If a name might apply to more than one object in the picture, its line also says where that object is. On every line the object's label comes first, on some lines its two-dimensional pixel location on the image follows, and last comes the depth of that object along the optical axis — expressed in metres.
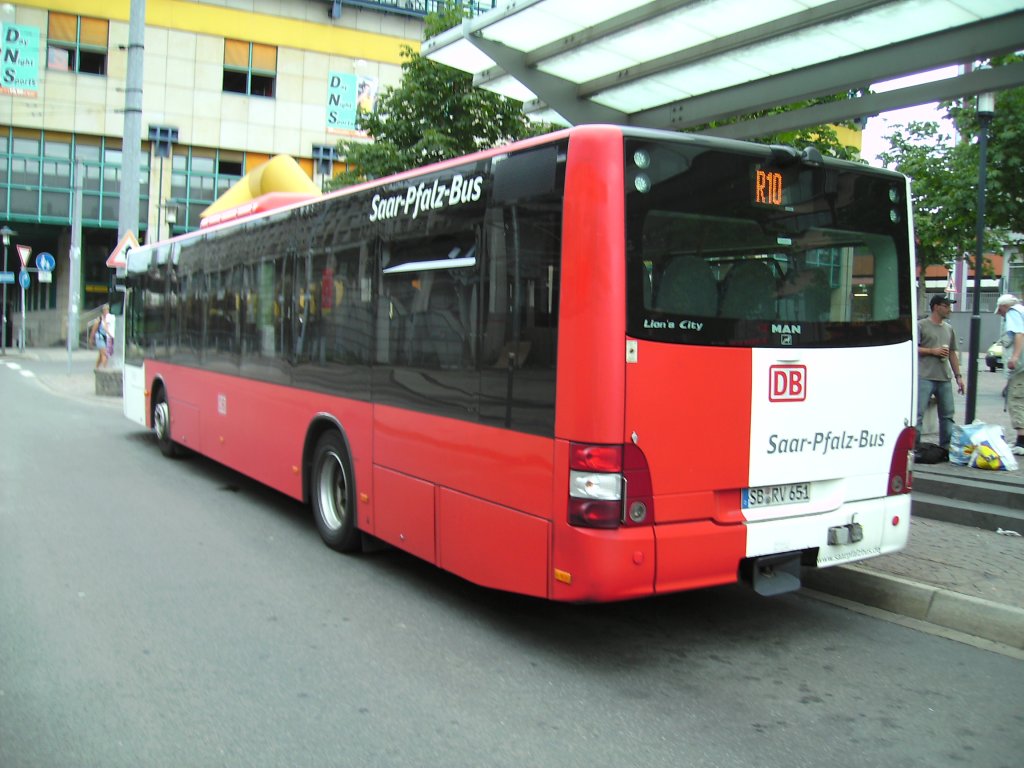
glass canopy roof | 6.65
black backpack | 9.15
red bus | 4.51
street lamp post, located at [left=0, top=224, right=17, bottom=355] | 33.38
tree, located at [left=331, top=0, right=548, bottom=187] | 16.52
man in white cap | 9.38
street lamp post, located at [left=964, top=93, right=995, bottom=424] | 9.99
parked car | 25.70
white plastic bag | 8.65
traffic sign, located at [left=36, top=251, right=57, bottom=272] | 29.90
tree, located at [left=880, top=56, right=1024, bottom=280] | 13.13
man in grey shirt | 9.40
